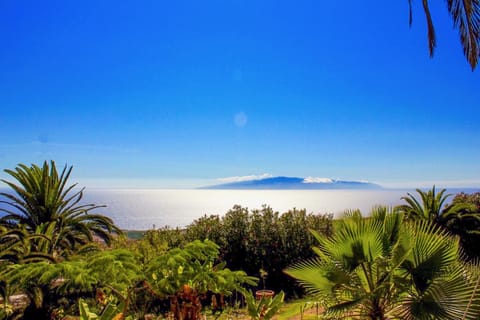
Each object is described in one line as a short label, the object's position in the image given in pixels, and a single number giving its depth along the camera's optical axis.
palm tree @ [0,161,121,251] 7.88
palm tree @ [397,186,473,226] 10.75
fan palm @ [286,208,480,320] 3.26
